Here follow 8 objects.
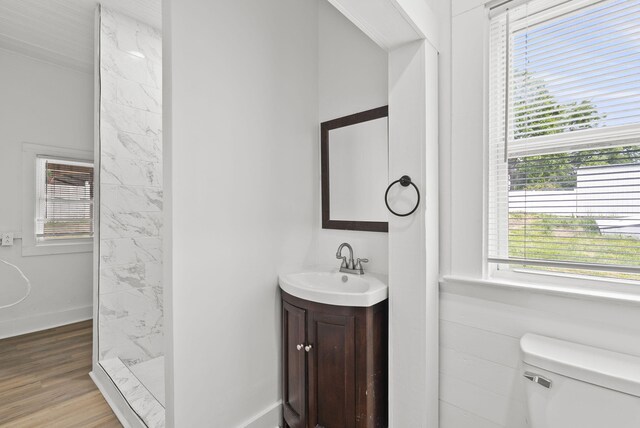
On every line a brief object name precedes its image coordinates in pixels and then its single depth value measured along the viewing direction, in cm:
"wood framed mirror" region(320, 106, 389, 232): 182
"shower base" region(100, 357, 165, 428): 177
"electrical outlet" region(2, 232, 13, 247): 301
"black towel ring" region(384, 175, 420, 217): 136
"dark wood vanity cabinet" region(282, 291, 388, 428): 143
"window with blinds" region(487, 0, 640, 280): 110
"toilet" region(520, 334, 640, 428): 92
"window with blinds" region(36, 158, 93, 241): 326
